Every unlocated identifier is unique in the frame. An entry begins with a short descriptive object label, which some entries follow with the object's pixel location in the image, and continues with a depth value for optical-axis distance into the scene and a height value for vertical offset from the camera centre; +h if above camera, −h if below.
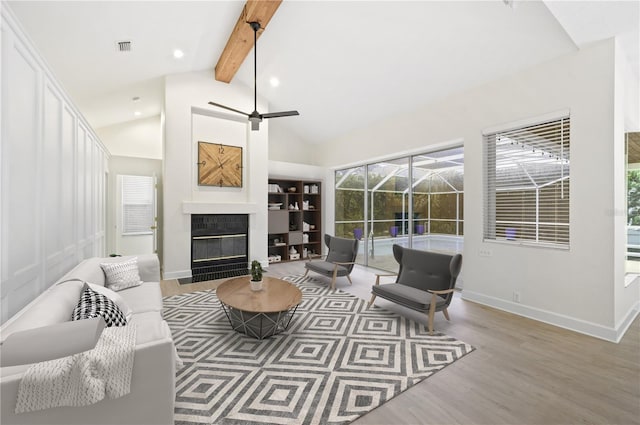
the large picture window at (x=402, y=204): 4.71 +0.18
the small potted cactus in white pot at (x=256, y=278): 3.35 -0.79
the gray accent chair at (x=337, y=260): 4.71 -0.86
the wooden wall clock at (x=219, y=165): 5.66 +1.02
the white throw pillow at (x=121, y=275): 3.15 -0.72
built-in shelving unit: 6.96 -0.15
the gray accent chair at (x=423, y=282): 3.16 -0.89
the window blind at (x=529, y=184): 3.32 +0.39
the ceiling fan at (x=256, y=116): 3.72 +1.32
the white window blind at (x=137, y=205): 6.48 +0.19
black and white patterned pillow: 1.90 -0.68
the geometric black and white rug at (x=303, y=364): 1.89 -1.32
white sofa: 1.26 -0.87
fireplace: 5.59 -0.69
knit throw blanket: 1.25 -0.79
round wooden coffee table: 2.83 -0.95
